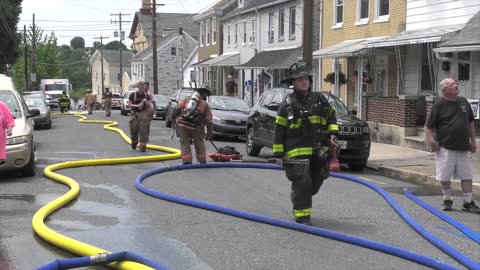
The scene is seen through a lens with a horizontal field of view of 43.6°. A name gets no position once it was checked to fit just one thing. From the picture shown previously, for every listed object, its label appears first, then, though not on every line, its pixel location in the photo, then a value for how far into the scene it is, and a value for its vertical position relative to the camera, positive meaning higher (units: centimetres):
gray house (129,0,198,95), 7181 +428
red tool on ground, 1314 -161
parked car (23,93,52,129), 2450 -108
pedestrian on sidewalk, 816 -78
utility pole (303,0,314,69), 1722 +145
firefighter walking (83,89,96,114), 4094 -131
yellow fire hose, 558 -159
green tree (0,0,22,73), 3622 +316
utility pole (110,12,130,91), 7812 +750
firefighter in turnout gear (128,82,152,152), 1510 -86
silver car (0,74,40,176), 1022 -96
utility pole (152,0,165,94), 4097 +180
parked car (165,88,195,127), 2637 -73
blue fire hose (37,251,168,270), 505 -152
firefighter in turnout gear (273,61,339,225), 705 -66
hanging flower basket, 2294 +14
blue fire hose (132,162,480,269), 559 -164
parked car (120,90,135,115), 3672 -165
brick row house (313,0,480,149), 1648 +70
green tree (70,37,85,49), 17075 +1105
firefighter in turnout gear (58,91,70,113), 4600 -164
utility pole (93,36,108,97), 9541 +458
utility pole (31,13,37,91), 7066 +293
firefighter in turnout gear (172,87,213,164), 1203 -81
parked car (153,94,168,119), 3209 -135
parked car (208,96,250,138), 1931 -126
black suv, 1283 -109
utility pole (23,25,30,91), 6222 +20
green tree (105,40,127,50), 14625 +917
